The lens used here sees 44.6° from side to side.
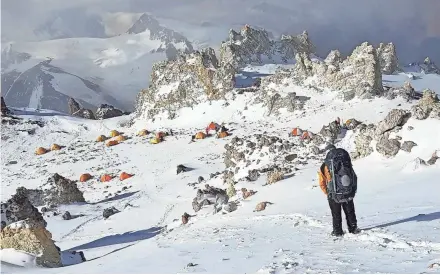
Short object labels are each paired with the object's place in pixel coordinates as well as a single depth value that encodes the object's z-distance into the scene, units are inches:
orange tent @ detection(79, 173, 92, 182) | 1502.2
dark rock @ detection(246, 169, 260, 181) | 966.0
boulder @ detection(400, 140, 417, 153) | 834.2
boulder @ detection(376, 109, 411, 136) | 894.4
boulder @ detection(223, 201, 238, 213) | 756.8
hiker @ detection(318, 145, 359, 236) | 454.3
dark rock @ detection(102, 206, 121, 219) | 1067.3
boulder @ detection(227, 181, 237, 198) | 906.7
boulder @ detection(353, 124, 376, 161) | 908.3
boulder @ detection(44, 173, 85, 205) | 1186.6
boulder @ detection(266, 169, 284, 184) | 905.5
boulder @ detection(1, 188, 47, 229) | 820.6
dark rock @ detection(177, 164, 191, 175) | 1378.0
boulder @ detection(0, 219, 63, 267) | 533.3
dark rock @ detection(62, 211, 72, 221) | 1074.1
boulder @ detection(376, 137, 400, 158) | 853.5
